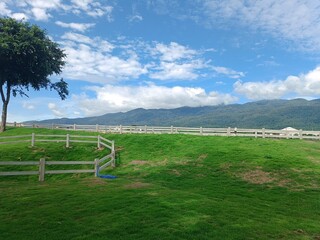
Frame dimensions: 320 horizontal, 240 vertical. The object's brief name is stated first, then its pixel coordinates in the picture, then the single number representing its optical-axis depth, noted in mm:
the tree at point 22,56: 43438
